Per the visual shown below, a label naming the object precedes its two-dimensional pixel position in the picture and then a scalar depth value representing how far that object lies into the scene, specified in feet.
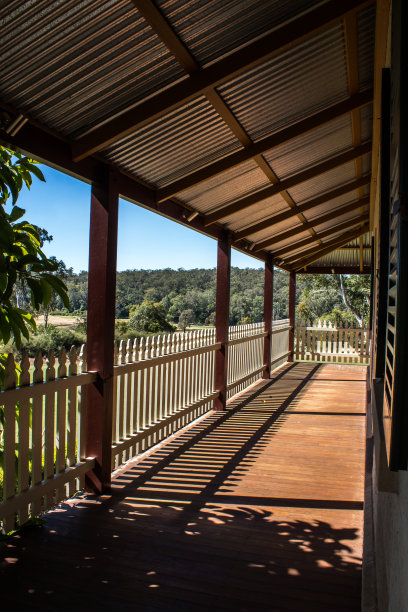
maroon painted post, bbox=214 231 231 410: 27.63
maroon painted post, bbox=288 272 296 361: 52.16
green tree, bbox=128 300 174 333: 105.19
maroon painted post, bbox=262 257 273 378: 40.63
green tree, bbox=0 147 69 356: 8.04
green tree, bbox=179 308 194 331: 135.54
